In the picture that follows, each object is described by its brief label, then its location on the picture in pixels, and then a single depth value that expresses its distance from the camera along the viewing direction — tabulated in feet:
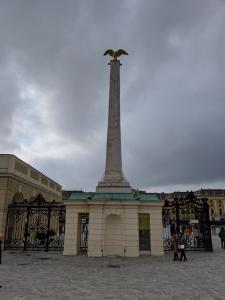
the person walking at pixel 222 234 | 80.76
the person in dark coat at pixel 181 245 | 55.80
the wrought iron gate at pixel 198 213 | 73.29
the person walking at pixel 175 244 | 56.20
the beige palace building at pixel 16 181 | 77.02
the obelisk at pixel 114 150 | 70.90
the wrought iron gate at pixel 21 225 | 76.43
